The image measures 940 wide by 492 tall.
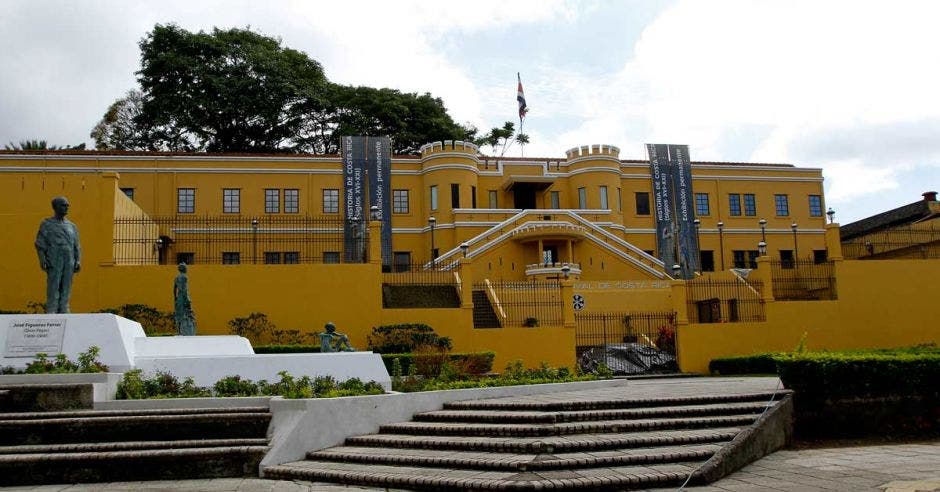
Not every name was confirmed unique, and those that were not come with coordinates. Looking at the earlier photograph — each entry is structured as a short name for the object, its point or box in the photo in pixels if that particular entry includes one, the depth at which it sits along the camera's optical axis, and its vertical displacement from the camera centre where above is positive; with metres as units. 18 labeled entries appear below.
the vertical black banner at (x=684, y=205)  41.03 +6.43
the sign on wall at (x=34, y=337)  12.78 +0.22
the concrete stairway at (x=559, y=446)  8.98 -1.41
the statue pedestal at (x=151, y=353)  12.85 -0.09
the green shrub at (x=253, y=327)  22.75 +0.45
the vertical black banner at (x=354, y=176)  38.66 +7.81
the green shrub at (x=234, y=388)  12.49 -0.67
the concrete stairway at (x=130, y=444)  9.58 -1.20
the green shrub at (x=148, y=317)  21.78 +0.81
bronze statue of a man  13.33 +1.57
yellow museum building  23.31 +3.53
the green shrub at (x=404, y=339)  22.80 +0.00
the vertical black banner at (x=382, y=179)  38.75 +7.68
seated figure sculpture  16.06 -0.01
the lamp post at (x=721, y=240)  40.56 +4.44
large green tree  46.09 +14.01
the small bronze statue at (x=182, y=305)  16.31 +0.82
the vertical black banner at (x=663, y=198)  41.47 +6.83
